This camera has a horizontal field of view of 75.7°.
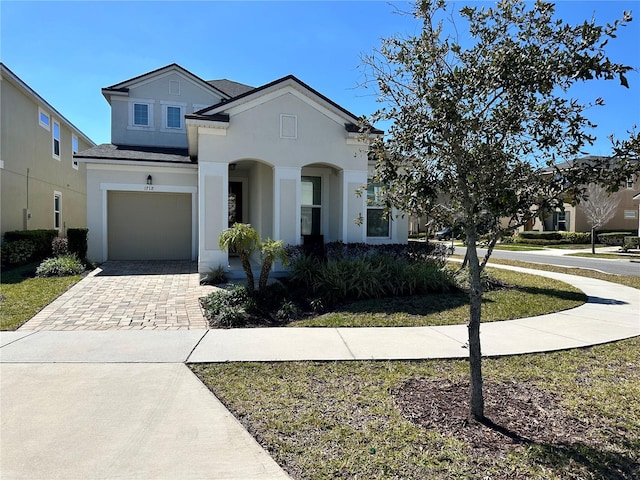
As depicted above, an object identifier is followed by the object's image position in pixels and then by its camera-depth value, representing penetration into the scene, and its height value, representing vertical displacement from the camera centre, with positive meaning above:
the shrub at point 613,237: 30.25 -0.68
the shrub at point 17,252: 13.04 -0.85
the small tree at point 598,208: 25.38 +1.29
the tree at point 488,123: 3.29 +0.89
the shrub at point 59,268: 11.20 -1.17
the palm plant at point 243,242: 8.14 -0.31
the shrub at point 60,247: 13.02 -0.68
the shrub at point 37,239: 13.73 -0.46
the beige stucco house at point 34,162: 14.34 +2.62
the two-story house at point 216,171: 10.73 +1.74
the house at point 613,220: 33.00 +0.69
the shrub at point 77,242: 13.16 -0.53
